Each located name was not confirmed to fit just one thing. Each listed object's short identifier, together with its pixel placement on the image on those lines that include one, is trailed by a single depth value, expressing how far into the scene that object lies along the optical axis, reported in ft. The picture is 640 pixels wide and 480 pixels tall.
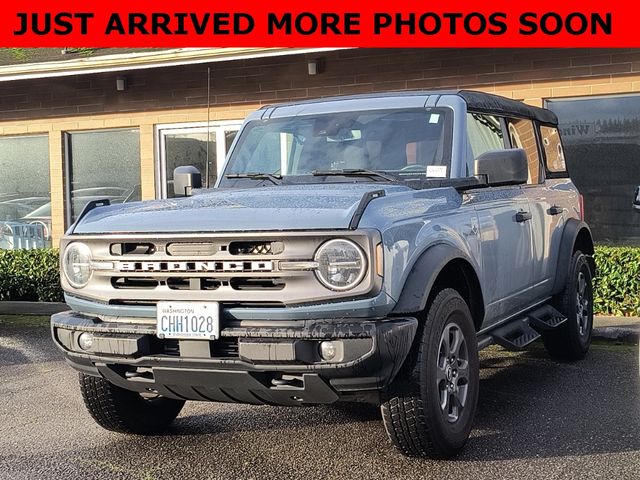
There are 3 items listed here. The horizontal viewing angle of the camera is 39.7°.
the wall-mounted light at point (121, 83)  42.47
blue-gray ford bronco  12.87
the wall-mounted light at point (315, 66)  38.60
